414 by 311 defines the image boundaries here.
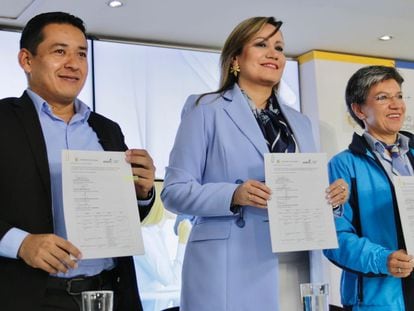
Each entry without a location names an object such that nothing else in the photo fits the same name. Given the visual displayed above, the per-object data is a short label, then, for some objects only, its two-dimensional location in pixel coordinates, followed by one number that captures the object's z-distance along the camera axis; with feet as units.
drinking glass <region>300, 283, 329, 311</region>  5.17
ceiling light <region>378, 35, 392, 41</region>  17.99
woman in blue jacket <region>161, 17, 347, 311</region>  7.16
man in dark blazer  5.94
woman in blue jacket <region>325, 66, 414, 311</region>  8.09
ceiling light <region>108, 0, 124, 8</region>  14.67
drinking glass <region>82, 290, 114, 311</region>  4.59
